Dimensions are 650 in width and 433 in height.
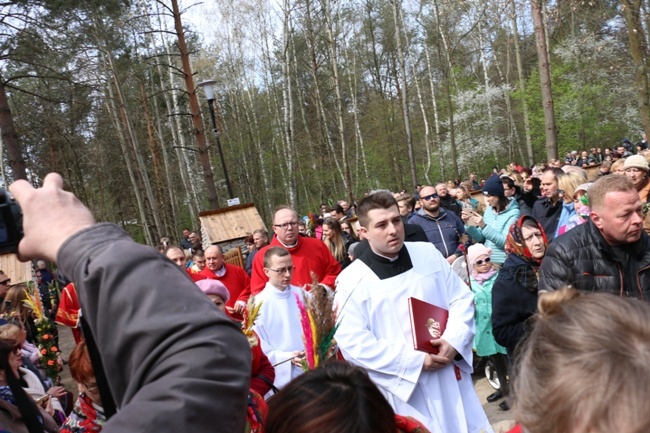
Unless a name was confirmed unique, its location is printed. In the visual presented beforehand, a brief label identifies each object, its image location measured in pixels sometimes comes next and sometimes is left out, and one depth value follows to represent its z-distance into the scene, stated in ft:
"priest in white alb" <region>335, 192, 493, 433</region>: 12.02
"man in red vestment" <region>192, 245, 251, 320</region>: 23.16
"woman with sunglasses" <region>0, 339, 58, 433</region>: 4.24
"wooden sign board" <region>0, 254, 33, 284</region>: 48.65
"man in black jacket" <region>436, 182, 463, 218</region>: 32.31
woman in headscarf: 13.92
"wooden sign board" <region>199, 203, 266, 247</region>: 39.70
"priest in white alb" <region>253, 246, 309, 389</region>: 14.33
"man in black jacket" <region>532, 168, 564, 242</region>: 22.04
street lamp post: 45.75
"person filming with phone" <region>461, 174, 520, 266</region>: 23.89
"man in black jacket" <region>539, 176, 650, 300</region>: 11.07
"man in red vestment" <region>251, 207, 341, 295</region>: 20.89
